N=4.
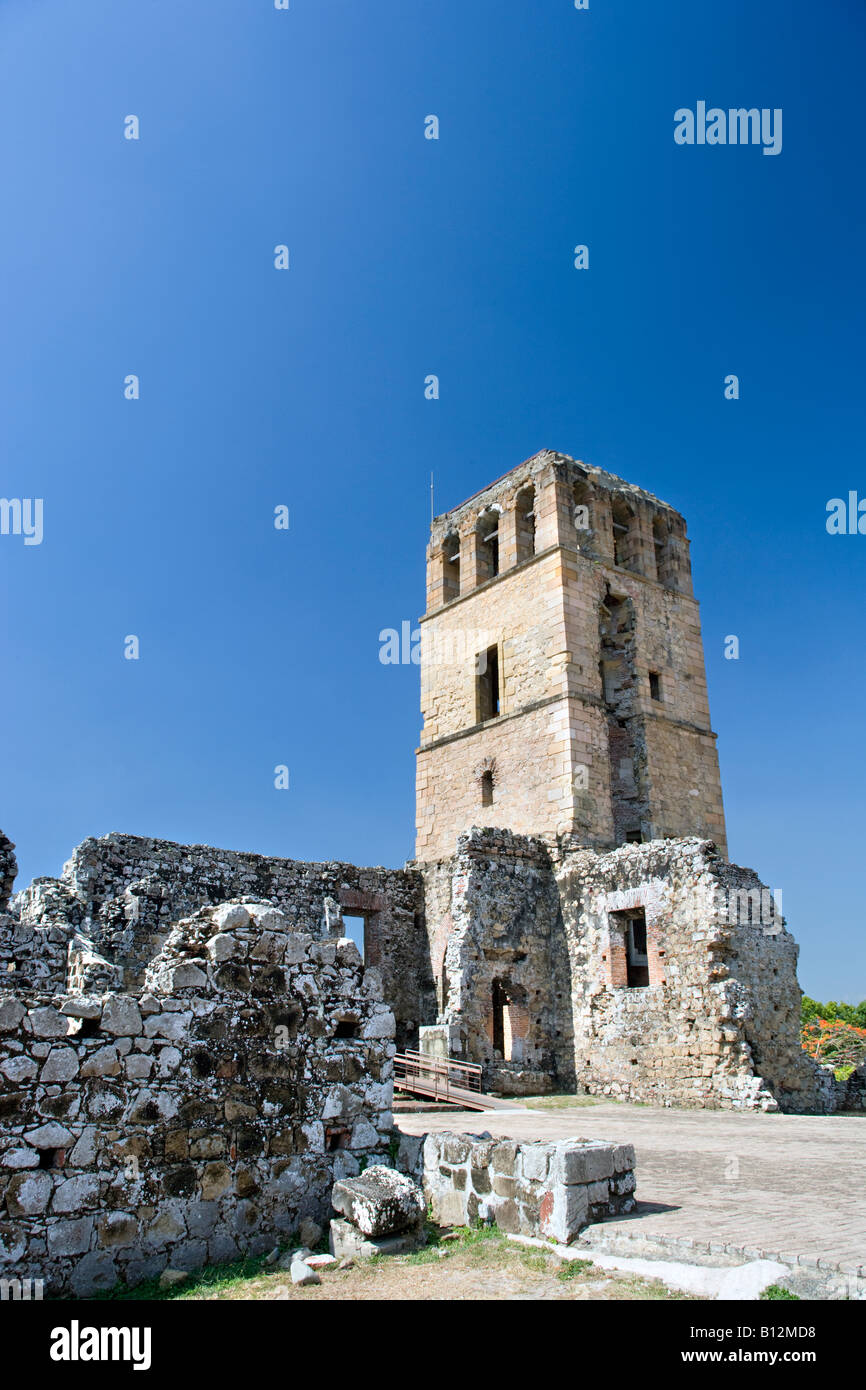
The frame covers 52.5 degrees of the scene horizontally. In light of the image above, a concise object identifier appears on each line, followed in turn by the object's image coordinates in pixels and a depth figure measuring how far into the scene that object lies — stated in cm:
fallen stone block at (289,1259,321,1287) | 456
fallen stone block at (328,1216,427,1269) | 493
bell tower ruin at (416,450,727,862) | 1902
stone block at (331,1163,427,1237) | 501
